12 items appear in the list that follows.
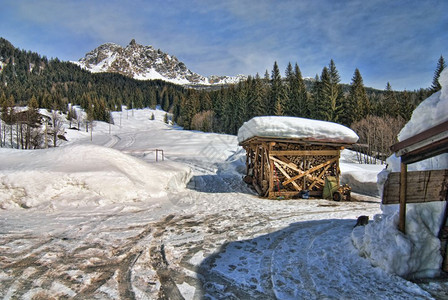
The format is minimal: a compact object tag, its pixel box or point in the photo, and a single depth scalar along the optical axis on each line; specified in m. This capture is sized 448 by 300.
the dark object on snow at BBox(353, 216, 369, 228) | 5.55
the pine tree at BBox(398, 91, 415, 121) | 39.31
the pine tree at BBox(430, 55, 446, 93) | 39.47
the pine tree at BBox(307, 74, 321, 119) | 43.89
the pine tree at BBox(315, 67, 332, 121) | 41.28
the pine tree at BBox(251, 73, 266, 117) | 51.16
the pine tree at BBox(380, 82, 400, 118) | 41.41
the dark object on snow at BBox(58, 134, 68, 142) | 51.28
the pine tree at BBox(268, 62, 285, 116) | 45.59
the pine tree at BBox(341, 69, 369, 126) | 41.15
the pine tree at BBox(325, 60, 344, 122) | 41.25
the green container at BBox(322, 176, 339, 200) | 11.13
